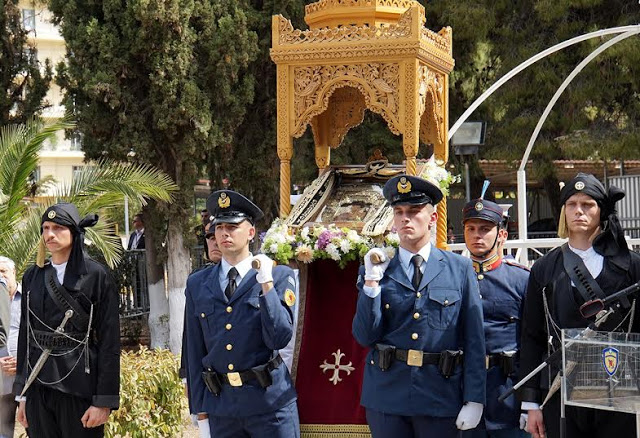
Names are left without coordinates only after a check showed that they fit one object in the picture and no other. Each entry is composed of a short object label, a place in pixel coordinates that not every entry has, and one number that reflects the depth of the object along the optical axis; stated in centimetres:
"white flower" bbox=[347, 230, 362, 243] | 650
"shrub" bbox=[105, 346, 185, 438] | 808
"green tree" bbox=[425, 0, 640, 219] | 1848
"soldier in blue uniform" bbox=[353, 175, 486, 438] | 499
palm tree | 1059
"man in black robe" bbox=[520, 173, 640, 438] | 479
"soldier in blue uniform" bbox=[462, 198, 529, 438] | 558
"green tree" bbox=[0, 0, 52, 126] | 1720
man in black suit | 1748
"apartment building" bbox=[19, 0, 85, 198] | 4496
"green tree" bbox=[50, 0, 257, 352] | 1536
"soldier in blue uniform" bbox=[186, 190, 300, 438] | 535
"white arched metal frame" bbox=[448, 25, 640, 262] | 1182
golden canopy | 692
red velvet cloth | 653
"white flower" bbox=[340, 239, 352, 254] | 647
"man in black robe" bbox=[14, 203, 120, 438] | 573
